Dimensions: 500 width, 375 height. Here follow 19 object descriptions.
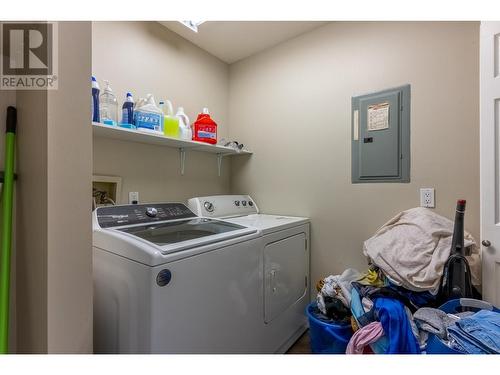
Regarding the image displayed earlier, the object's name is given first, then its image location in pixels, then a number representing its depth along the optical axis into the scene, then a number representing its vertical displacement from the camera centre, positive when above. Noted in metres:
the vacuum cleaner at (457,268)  1.33 -0.44
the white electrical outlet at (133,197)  1.93 -0.09
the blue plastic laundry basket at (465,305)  1.30 -0.63
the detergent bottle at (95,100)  1.51 +0.53
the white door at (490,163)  1.39 +0.14
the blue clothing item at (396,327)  1.21 -0.72
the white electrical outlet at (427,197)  1.69 -0.07
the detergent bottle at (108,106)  1.64 +0.55
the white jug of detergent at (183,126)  2.02 +0.50
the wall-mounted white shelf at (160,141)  1.60 +0.36
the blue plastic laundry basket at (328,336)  1.53 -0.96
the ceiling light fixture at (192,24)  2.02 +1.35
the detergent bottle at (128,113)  1.72 +0.52
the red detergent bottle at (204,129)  2.16 +0.50
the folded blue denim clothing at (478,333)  1.06 -0.66
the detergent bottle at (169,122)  1.93 +0.51
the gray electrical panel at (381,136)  1.79 +0.39
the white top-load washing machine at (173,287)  1.04 -0.48
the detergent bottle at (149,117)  1.73 +0.49
